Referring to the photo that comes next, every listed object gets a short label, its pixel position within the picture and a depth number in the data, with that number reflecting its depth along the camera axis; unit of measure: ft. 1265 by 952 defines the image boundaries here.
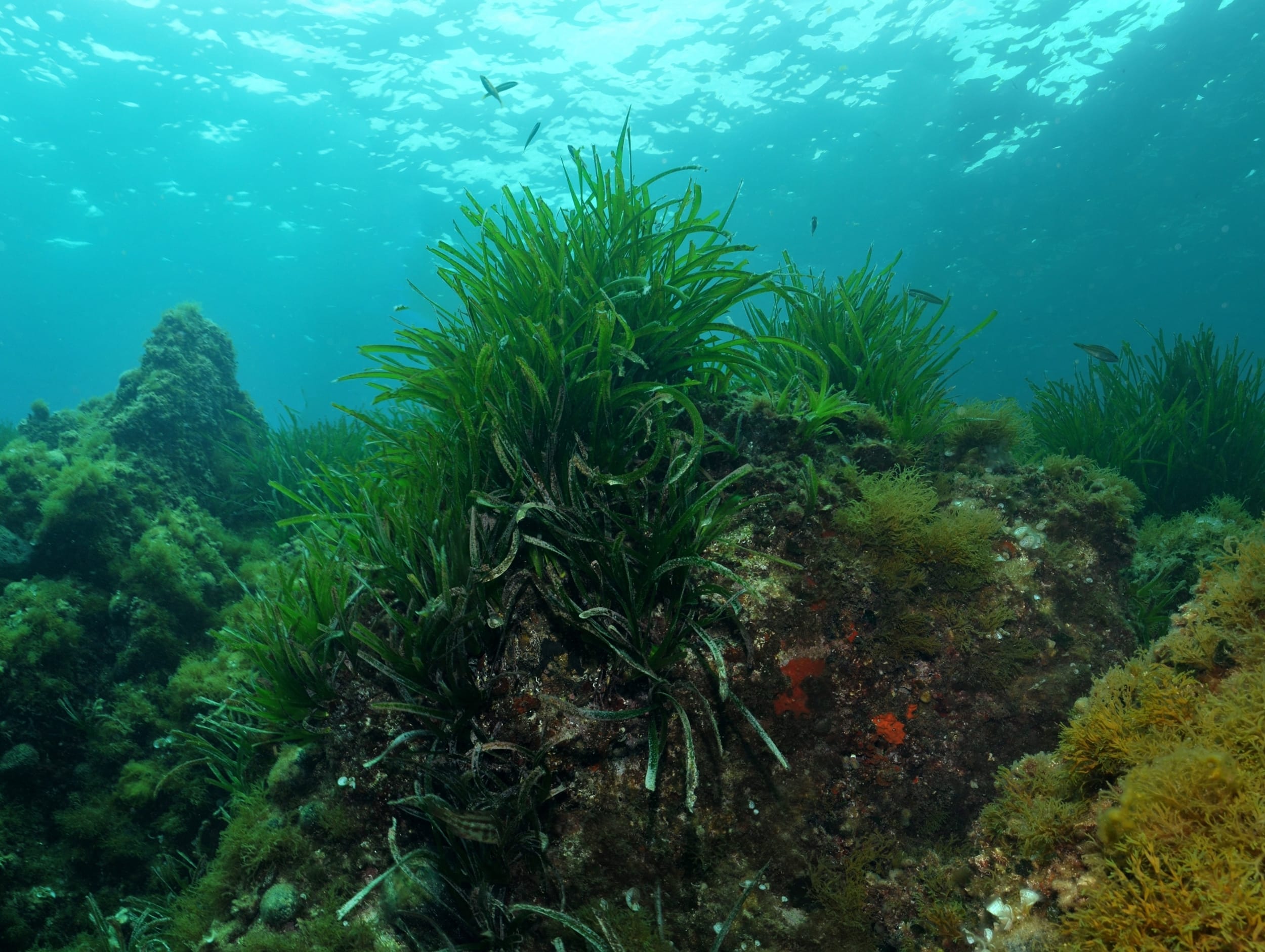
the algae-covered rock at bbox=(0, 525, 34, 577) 17.54
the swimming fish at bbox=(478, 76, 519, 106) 32.08
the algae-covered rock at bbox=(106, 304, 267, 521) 26.27
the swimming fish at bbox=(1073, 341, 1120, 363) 20.51
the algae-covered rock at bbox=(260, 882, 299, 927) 8.59
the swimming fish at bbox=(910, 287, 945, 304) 17.80
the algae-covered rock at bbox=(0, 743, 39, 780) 13.74
